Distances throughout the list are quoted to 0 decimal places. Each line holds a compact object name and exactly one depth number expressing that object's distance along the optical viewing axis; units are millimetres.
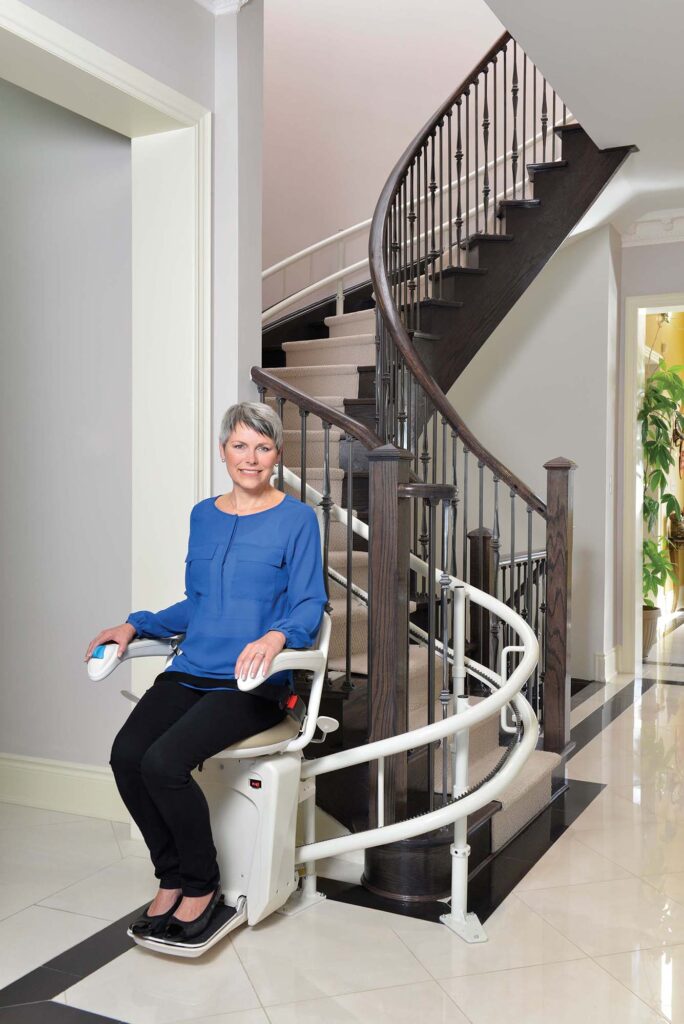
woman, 2438
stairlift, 2543
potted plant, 7215
